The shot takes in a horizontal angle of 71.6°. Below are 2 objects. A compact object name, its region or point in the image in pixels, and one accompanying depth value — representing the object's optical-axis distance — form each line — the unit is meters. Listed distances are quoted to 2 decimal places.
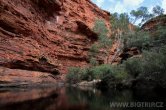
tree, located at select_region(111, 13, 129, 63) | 22.12
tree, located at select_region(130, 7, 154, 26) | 21.60
